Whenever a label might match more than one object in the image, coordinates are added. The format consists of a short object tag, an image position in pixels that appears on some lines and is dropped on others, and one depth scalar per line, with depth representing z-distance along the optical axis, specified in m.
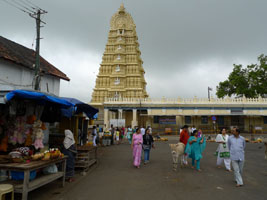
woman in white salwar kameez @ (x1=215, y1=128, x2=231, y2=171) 7.68
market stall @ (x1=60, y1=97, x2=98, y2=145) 8.18
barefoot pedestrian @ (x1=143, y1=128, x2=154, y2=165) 8.70
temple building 26.42
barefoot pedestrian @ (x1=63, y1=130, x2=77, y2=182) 6.04
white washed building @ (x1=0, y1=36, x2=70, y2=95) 12.38
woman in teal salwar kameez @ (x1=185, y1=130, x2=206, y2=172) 7.54
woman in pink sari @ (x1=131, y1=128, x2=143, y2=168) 7.93
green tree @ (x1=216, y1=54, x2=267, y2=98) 30.38
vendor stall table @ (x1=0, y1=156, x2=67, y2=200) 4.14
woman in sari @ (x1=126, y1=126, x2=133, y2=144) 18.16
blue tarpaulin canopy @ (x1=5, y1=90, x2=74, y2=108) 5.07
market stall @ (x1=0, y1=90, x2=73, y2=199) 4.49
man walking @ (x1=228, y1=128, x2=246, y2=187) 5.70
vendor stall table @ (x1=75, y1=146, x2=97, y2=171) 7.06
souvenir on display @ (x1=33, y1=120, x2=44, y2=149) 6.73
